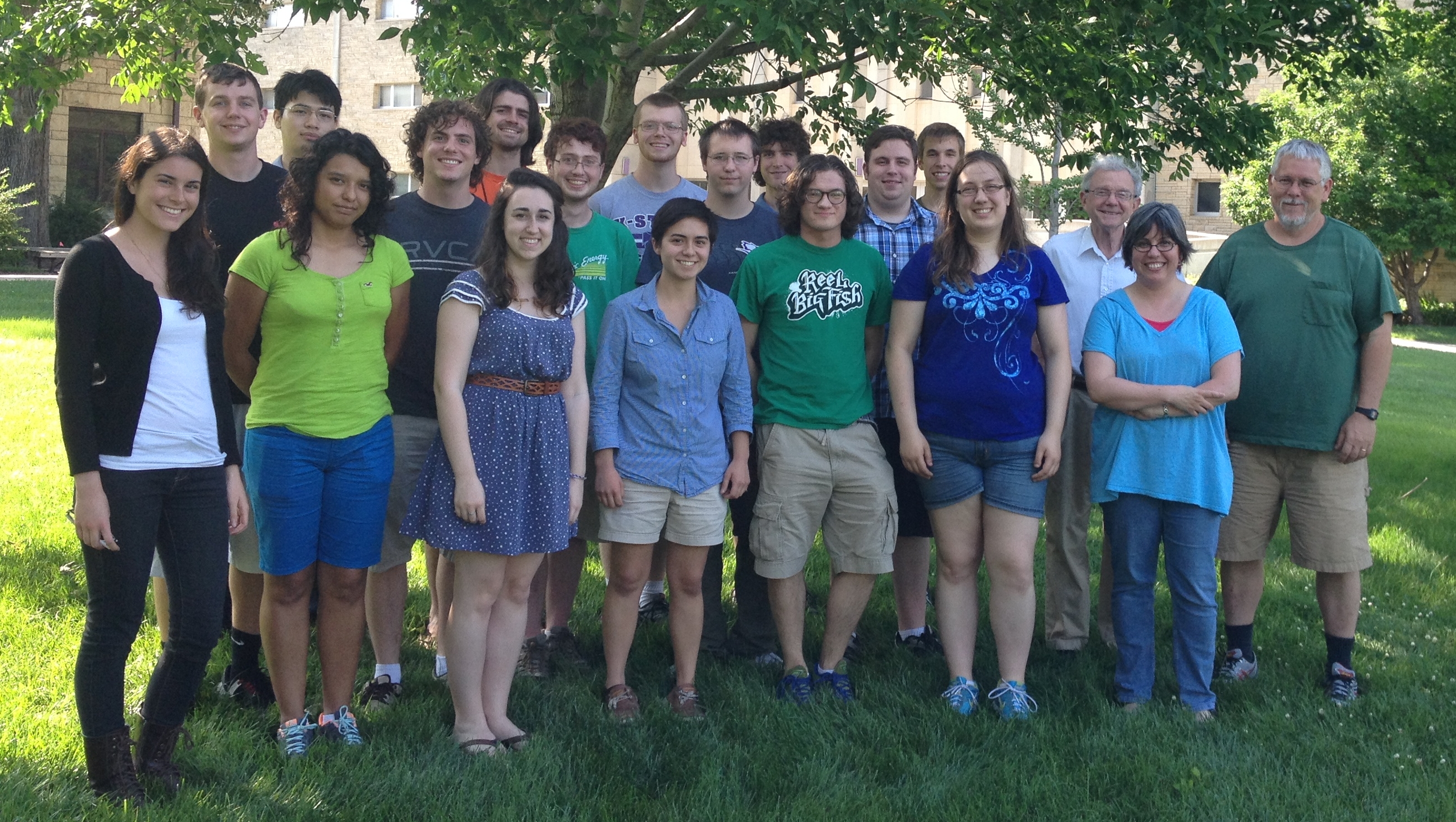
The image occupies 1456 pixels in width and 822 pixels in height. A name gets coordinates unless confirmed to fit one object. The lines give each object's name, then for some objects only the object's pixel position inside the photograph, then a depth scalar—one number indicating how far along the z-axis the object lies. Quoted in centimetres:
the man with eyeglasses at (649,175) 510
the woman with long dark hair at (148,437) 325
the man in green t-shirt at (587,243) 475
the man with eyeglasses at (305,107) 473
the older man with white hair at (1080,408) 516
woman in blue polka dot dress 393
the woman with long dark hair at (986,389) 447
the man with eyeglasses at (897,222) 512
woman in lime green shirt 379
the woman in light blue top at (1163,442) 443
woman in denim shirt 439
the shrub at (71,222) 3111
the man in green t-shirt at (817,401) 462
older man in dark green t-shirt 473
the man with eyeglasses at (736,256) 497
